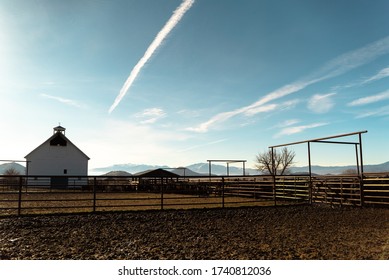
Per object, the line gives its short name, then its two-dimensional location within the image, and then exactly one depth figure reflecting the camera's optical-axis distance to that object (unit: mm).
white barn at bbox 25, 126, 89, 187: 41656
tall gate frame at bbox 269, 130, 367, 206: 14047
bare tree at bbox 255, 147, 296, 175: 61062
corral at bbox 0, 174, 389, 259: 5613
